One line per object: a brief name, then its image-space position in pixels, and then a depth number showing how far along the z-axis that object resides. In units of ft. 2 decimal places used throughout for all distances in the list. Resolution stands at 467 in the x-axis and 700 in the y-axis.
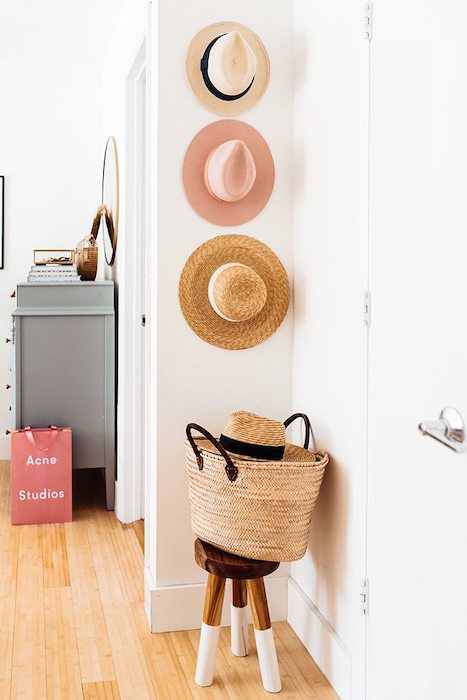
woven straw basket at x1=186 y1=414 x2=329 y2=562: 7.09
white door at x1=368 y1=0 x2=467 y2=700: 5.02
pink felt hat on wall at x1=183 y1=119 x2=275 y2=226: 8.18
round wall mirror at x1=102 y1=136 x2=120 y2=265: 13.24
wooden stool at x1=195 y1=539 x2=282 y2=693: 7.24
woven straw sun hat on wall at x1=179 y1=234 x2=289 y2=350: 8.23
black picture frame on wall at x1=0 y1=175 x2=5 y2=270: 16.10
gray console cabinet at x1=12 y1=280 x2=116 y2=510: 12.78
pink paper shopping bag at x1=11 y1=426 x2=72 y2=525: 12.20
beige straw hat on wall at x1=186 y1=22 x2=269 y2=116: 8.08
